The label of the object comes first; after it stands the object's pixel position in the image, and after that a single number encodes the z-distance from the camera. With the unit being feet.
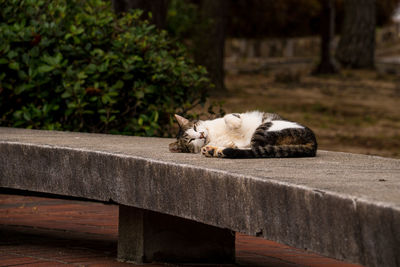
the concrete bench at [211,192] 14.49
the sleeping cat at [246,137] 22.64
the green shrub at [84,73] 33.59
